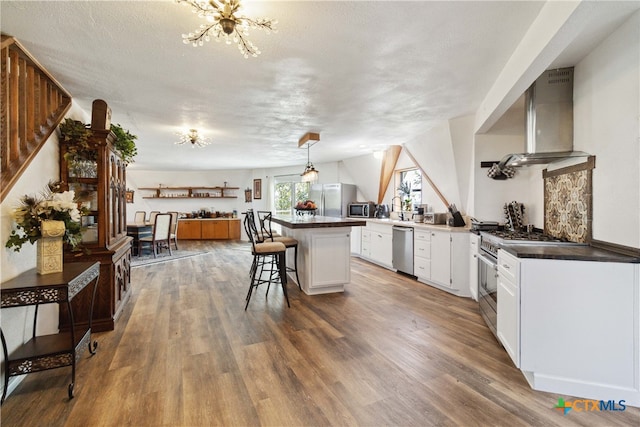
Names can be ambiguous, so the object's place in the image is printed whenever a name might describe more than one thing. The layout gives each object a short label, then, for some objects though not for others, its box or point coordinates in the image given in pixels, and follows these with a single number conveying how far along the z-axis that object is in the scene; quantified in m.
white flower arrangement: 1.93
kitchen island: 3.78
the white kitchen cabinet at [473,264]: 3.45
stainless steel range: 2.50
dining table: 6.39
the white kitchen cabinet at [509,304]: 1.99
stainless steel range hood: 2.50
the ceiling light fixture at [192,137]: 4.31
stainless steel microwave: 6.31
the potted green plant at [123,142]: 3.24
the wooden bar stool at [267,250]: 3.43
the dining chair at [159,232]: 6.40
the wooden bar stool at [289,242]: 3.86
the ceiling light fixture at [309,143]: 4.50
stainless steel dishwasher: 4.65
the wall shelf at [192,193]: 9.45
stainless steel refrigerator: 6.66
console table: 1.72
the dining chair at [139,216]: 8.57
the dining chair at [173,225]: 7.04
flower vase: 1.96
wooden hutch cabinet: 2.74
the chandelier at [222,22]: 1.50
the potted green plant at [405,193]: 5.65
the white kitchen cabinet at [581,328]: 1.74
